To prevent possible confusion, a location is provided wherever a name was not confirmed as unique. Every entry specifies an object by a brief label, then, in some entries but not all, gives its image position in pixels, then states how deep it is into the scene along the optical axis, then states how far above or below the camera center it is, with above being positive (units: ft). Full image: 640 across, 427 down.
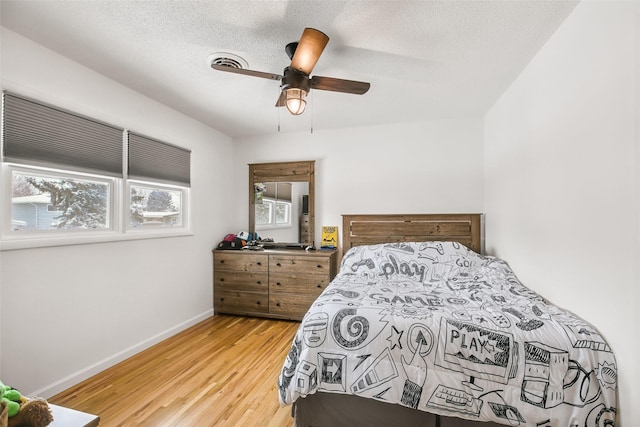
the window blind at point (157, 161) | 8.70 +1.79
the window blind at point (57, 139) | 5.95 +1.79
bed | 4.41 -2.54
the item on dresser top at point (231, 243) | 12.36 -1.28
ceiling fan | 5.37 +2.89
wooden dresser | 11.10 -2.68
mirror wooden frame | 12.56 +1.76
